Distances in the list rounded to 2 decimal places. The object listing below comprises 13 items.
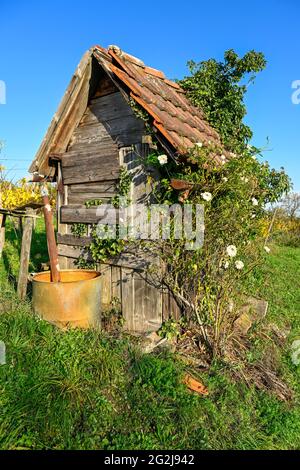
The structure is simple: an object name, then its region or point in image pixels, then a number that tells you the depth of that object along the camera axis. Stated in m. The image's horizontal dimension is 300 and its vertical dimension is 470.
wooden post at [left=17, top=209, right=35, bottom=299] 5.82
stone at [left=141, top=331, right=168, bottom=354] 4.36
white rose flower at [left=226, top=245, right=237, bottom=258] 3.87
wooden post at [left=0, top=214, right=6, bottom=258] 5.86
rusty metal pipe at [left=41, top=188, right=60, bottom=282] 4.80
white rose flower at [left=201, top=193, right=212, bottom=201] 3.88
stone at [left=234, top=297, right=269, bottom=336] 5.15
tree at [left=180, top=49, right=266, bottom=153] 6.67
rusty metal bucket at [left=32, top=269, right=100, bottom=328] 4.54
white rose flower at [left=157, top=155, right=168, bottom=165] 4.25
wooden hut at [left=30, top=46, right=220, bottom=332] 4.89
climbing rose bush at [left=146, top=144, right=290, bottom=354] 4.11
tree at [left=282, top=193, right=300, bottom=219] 19.23
